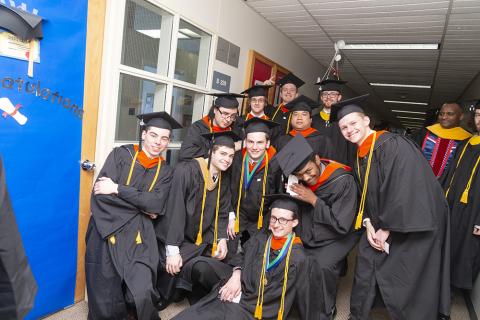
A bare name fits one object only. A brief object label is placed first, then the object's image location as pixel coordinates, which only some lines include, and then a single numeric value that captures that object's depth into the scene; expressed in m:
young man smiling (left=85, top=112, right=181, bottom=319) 2.22
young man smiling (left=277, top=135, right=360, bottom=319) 2.41
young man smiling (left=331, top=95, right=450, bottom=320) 2.12
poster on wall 1.87
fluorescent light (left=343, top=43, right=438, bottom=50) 4.91
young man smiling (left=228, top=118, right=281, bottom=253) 2.72
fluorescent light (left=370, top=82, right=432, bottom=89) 8.37
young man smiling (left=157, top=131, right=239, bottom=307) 2.49
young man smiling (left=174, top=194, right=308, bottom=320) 2.23
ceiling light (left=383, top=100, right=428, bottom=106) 11.79
